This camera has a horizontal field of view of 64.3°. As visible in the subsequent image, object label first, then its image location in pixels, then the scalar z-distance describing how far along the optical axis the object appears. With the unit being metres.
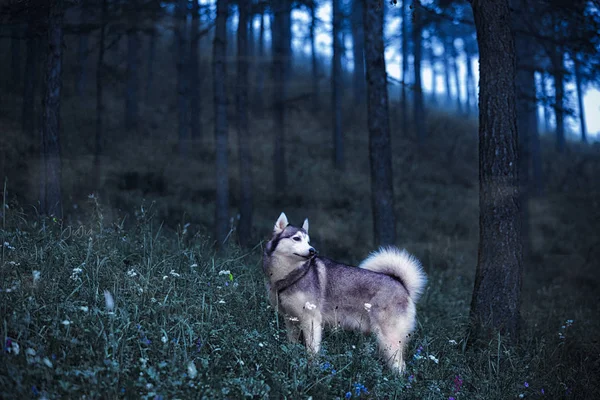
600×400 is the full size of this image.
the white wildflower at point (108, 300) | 4.30
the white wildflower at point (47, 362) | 3.83
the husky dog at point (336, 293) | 6.12
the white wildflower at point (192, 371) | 4.07
